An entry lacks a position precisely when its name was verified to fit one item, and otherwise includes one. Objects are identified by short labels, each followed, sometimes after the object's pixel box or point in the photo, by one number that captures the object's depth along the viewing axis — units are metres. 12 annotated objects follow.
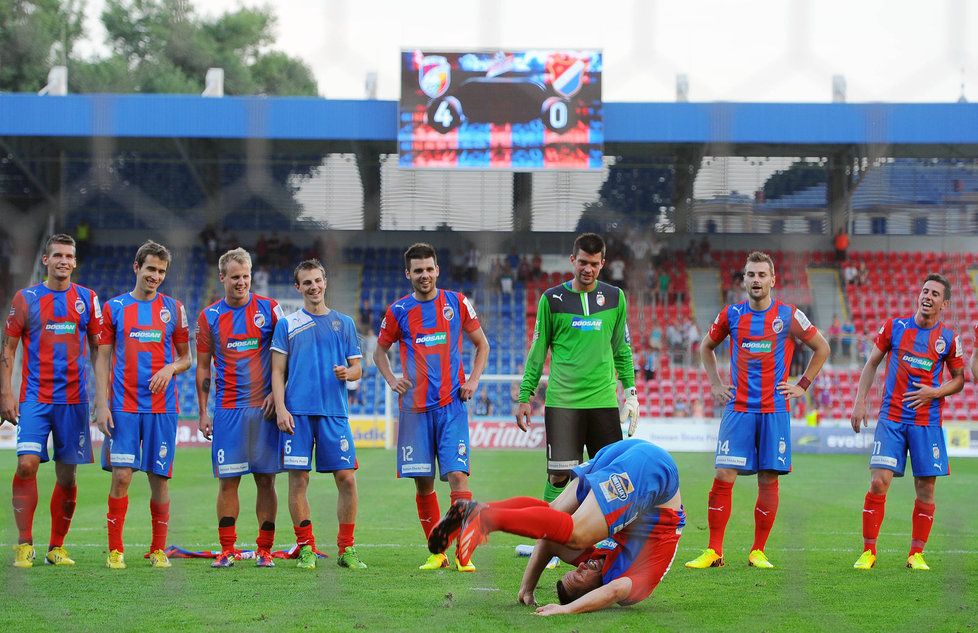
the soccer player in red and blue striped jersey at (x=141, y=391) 10.93
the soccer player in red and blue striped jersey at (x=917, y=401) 11.87
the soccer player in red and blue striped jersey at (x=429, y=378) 11.32
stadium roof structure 19.86
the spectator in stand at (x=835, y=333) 30.11
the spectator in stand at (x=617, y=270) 35.53
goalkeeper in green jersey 11.48
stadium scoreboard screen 35.25
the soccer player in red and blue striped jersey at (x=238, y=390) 11.15
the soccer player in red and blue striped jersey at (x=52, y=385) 11.07
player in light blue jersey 10.99
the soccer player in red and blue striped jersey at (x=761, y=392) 11.66
